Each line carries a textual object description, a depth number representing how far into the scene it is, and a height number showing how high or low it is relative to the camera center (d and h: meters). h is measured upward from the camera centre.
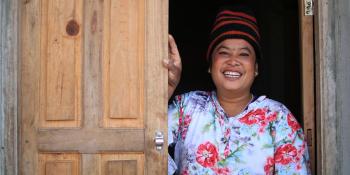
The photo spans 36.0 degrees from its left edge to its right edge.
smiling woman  3.49 -0.17
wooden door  3.14 +0.05
